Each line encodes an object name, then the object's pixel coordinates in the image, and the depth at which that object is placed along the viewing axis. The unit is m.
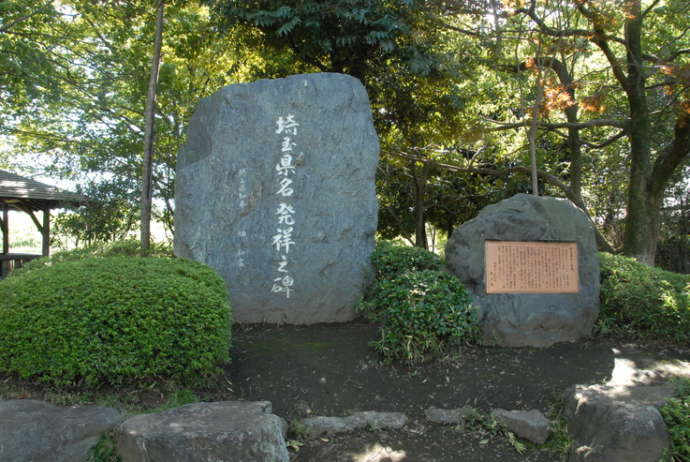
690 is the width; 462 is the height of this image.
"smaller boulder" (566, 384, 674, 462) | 3.51
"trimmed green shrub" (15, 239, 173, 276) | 7.05
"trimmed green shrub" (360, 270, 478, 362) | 5.07
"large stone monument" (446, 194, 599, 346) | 5.67
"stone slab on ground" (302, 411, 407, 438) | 4.23
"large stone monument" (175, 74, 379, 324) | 6.26
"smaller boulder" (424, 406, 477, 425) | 4.43
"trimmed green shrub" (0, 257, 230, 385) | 3.87
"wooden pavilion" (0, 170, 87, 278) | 11.58
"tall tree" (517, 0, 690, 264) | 8.97
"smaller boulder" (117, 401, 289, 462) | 3.18
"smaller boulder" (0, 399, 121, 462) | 3.34
